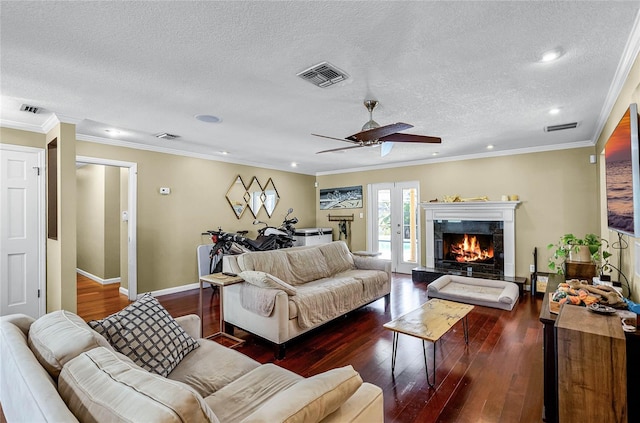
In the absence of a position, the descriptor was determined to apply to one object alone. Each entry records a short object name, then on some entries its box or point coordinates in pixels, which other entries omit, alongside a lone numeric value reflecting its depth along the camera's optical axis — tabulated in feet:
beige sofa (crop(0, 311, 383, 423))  2.73
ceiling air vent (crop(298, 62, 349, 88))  7.67
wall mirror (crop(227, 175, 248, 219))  20.12
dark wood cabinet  4.72
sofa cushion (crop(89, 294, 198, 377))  5.26
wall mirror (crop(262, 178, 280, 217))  22.53
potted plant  10.93
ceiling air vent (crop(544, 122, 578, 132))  12.77
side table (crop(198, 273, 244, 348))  10.11
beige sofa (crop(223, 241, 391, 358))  9.64
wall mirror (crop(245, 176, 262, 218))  21.33
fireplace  17.60
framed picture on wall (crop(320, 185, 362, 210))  24.48
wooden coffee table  8.03
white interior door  11.93
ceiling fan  9.22
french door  21.62
